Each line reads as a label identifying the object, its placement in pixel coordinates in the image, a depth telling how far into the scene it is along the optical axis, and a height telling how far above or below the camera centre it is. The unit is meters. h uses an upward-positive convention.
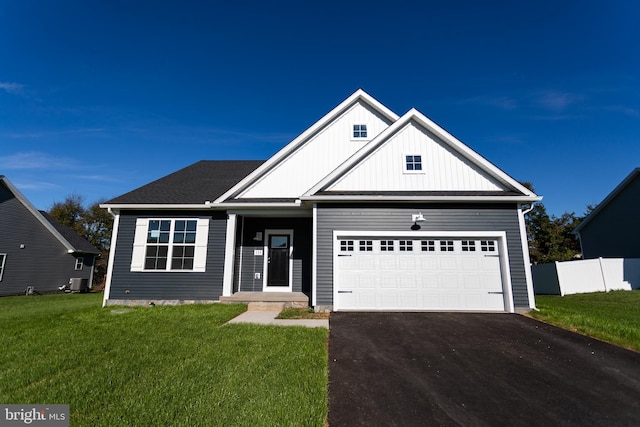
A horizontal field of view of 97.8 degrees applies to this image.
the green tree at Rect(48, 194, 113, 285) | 33.06 +5.26
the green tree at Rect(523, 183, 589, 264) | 26.54 +2.79
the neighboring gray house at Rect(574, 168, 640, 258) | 15.11 +2.27
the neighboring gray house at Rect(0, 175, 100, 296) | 15.57 +0.79
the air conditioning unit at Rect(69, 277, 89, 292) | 18.64 -1.40
